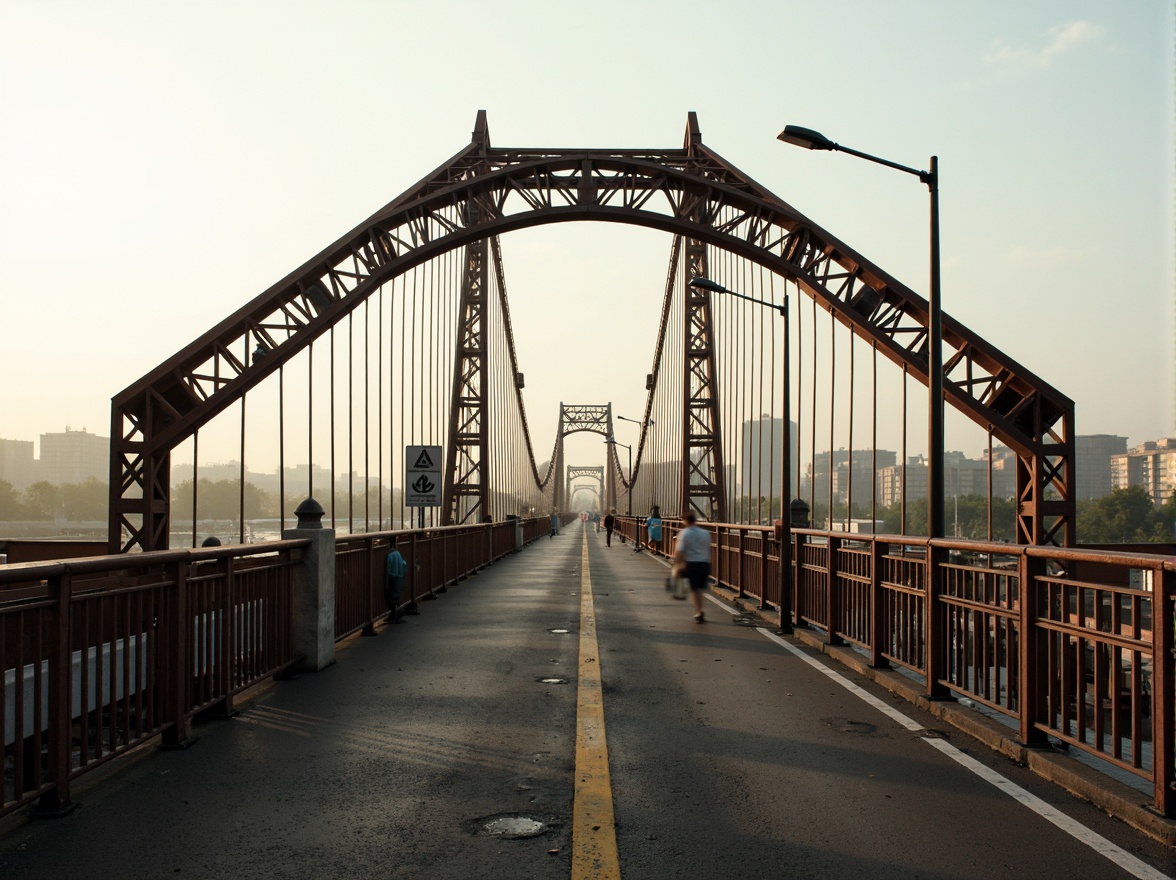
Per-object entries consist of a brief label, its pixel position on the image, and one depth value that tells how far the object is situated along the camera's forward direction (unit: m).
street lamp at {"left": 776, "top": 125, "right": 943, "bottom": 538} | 11.08
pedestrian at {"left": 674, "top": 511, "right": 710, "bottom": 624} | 14.69
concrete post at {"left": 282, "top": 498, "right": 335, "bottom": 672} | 9.47
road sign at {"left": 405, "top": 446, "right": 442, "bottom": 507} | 21.38
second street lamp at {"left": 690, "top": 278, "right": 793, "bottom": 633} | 13.22
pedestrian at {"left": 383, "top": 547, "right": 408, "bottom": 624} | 13.62
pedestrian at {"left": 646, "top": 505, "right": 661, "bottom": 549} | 33.97
